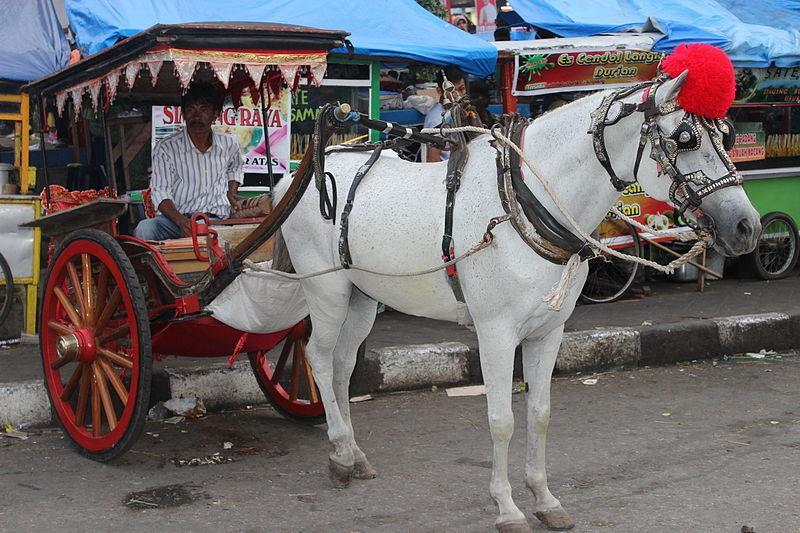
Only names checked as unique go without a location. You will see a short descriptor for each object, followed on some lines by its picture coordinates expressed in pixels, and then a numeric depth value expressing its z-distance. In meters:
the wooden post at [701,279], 9.67
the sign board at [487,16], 11.12
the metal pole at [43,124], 6.31
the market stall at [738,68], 9.48
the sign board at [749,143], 10.21
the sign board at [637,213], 9.34
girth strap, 4.15
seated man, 5.86
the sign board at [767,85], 10.21
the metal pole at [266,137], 5.64
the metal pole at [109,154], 5.55
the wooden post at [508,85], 9.59
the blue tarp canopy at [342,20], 8.28
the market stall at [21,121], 7.21
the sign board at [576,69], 9.39
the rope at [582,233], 3.91
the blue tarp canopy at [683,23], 9.95
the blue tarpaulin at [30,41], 8.55
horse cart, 4.70
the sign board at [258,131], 8.91
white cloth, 4.96
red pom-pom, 3.60
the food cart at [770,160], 10.24
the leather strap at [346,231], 4.57
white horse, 3.80
